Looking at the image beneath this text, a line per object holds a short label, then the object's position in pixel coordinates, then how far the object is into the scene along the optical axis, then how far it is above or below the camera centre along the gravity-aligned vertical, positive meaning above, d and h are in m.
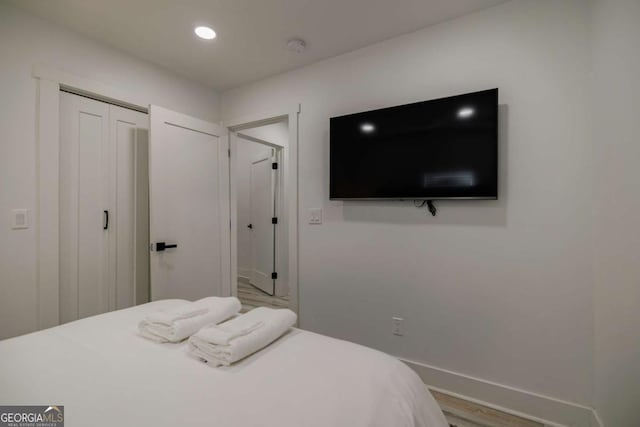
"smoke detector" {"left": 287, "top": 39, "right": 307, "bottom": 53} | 2.13 +1.31
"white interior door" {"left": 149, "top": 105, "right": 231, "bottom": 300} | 2.36 +0.05
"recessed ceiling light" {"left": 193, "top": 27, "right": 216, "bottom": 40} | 2.00 +1.32
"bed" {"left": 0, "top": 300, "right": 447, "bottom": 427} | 0.77 -0.56
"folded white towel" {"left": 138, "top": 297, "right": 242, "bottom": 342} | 1.22 -0.51
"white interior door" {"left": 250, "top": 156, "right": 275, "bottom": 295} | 4.14 -0.19
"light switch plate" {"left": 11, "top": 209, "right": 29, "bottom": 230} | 1.76 -0.05
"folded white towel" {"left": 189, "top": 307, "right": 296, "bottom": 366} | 1.04 -0.50
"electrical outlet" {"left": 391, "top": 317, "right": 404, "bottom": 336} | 2.07 -0.86
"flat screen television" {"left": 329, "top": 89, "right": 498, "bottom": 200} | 1.71 +0.43
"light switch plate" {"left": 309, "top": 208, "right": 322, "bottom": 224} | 2.45 -0.04
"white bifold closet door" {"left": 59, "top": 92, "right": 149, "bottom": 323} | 2.05 +0.03
